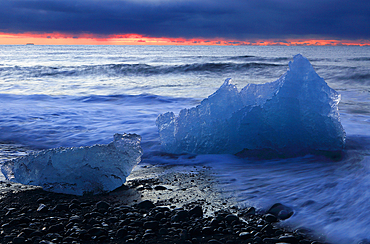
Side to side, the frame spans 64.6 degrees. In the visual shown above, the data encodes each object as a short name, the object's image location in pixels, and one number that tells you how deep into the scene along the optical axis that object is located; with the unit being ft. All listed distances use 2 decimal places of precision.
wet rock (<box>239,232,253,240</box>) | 6.13
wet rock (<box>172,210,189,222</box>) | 6.81
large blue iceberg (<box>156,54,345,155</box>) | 11.39
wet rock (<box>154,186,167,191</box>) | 8.85
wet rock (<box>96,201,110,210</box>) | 7.47
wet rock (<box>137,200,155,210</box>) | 7.52
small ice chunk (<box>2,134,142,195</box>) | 8.67
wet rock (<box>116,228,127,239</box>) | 6.15
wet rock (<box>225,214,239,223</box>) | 6.77
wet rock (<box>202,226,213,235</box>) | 6.26
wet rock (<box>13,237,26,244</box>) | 5.88
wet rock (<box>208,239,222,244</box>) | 5.85
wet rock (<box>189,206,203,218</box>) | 7.00
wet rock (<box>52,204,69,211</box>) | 7.38
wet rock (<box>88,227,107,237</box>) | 6.21
